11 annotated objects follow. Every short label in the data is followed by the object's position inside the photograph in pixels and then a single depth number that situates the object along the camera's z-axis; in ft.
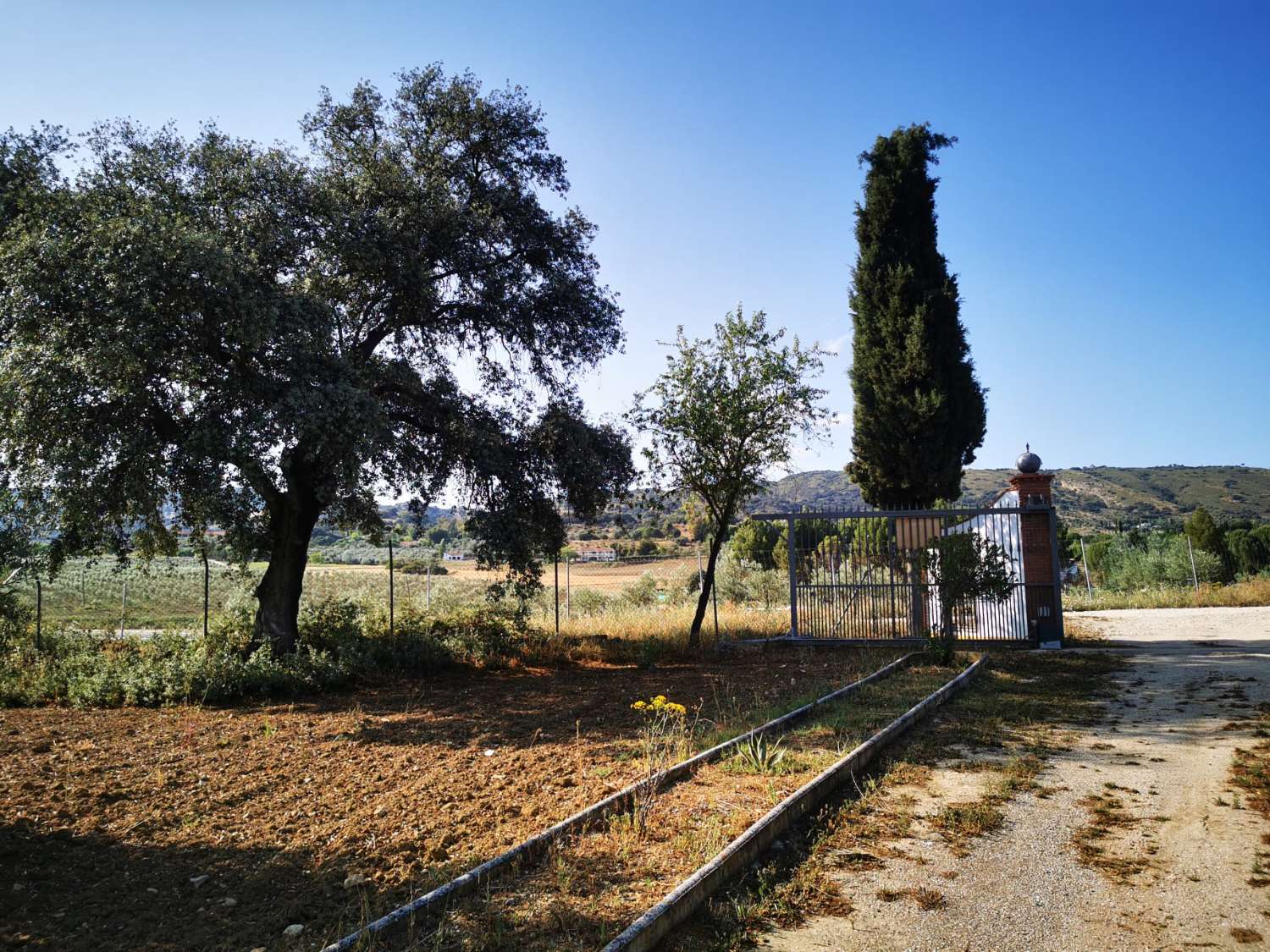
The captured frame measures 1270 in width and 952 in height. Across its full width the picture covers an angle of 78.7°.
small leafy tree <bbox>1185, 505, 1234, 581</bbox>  96.17
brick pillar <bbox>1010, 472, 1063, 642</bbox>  50.44
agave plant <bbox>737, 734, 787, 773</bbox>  21.21
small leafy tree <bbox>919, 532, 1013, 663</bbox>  41.91
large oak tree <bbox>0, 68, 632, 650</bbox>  31.30
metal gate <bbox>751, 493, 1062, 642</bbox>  50.75
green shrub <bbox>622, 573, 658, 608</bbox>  82.34
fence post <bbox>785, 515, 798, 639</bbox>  51.33
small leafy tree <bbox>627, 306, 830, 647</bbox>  50.08
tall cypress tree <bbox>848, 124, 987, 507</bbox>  61.93
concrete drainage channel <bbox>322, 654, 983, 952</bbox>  12.38
